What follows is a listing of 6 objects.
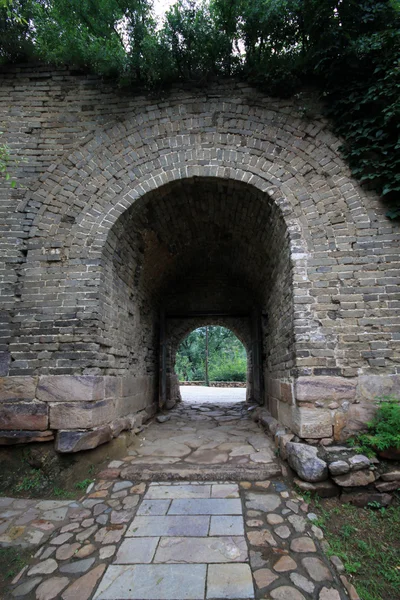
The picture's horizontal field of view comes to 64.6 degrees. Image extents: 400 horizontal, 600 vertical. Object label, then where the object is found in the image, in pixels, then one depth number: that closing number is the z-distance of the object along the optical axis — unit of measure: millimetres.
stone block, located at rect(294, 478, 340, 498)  3236
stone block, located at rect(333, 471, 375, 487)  3172
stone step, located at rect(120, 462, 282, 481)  3621
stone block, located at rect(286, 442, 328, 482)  3258
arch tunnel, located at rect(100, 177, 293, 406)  4496
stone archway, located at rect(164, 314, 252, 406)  8391
